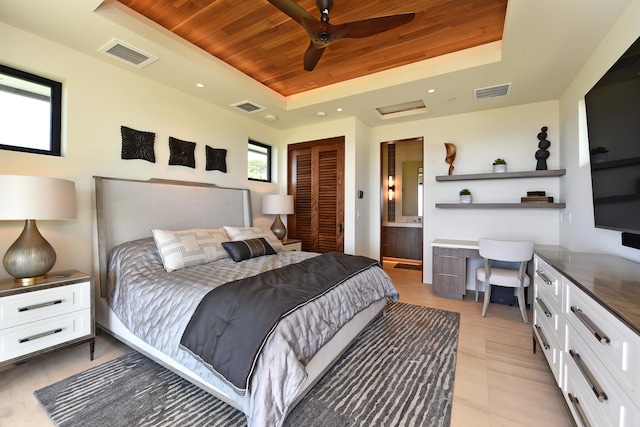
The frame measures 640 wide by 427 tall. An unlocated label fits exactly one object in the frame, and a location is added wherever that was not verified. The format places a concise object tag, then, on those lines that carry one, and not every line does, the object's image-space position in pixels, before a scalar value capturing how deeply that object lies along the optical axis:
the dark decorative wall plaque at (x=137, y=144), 2.96
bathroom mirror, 6.45
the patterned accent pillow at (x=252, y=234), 3.34
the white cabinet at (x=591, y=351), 0.92
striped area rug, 1.62
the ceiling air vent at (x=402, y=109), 4.08
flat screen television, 1.55
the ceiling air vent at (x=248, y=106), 3.81
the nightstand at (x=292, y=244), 4.26
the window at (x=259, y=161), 4.68
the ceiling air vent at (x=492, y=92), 3.23
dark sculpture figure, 3.58
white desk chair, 2.96
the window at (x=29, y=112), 2.33
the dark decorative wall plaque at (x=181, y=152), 3.39
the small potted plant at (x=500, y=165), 3.79
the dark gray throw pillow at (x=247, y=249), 2.95
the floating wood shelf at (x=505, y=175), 3.45
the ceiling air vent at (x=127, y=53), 2.48
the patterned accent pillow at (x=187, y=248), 2.55
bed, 1.44
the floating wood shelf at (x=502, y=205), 3.43
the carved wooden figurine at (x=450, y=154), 4.15
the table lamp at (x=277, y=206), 4.36
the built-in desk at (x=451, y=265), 3.73
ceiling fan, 1.96
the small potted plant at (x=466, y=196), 4.02
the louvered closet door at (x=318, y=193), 4.55
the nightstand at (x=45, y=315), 1.89
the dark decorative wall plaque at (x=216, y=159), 3.81
